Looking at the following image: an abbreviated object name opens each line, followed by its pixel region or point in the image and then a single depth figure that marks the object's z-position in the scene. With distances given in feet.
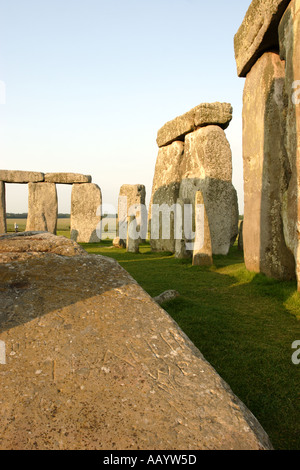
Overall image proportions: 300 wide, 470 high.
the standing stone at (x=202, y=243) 23.44
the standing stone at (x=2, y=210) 48.24
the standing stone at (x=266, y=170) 16.85
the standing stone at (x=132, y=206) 38.41
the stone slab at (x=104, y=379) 3.89
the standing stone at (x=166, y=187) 35.42
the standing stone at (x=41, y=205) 50.44
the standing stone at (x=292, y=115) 12.06
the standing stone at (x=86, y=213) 51.26
